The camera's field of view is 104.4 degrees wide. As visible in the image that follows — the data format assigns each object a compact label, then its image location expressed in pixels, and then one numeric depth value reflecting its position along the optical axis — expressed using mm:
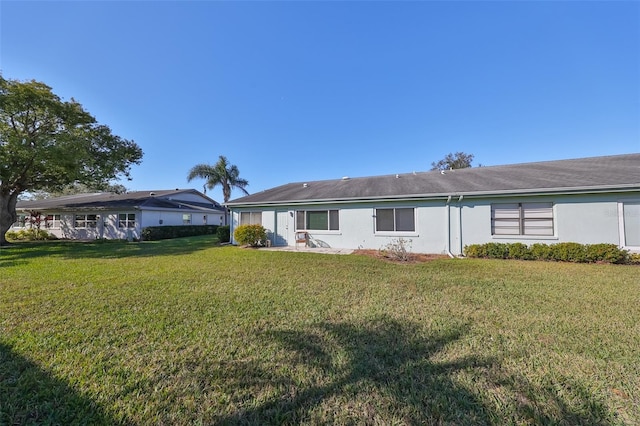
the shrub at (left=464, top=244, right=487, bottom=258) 9750
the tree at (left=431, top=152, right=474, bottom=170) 34656
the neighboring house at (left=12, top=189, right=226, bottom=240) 19516
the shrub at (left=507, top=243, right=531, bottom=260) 9242
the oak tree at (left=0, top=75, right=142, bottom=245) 12867
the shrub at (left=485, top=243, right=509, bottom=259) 9508
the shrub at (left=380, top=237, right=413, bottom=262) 9625
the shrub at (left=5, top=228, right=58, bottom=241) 20188
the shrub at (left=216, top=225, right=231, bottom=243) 15927
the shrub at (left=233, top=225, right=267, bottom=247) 13336
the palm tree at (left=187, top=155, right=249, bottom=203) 27156
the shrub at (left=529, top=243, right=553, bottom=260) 8984
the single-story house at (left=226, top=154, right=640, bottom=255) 8867
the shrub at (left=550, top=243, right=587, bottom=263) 8602
